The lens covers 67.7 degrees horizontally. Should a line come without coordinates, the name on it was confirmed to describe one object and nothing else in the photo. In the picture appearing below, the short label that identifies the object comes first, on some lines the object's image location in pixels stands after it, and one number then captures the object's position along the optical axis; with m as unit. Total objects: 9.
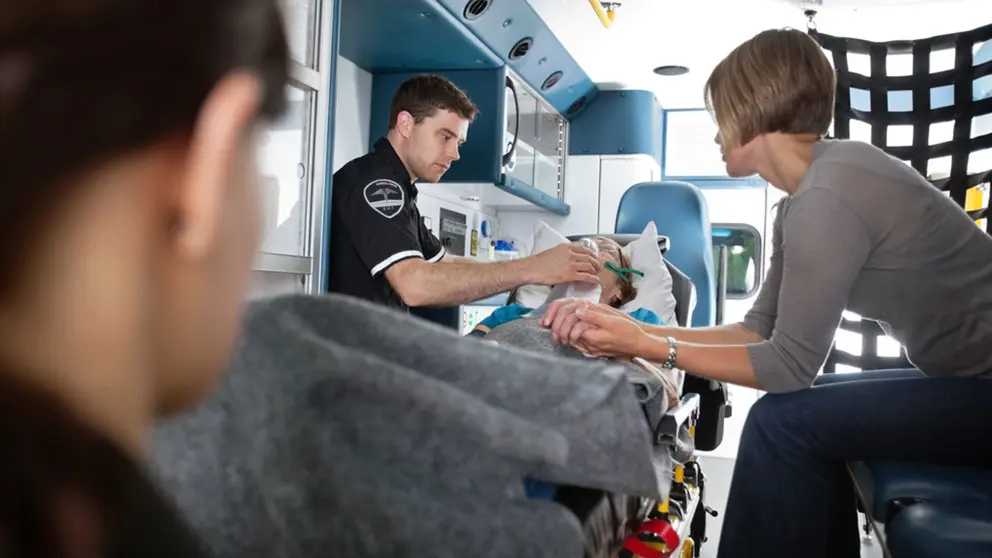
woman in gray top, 1.26
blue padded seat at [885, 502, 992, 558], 0.91
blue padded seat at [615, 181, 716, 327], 3.15
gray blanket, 0.51
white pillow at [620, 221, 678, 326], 2.65
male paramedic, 2.15
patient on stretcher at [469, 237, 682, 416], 1.55
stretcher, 0.69
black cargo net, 2.45
